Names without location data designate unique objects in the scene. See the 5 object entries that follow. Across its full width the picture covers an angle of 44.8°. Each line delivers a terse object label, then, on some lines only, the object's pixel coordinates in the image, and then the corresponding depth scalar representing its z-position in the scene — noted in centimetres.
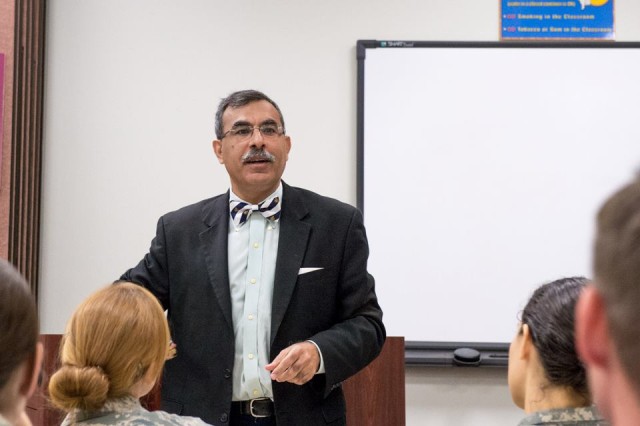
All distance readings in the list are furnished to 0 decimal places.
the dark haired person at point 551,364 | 144
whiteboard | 379
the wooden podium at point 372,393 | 304
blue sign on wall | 386
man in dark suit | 212
